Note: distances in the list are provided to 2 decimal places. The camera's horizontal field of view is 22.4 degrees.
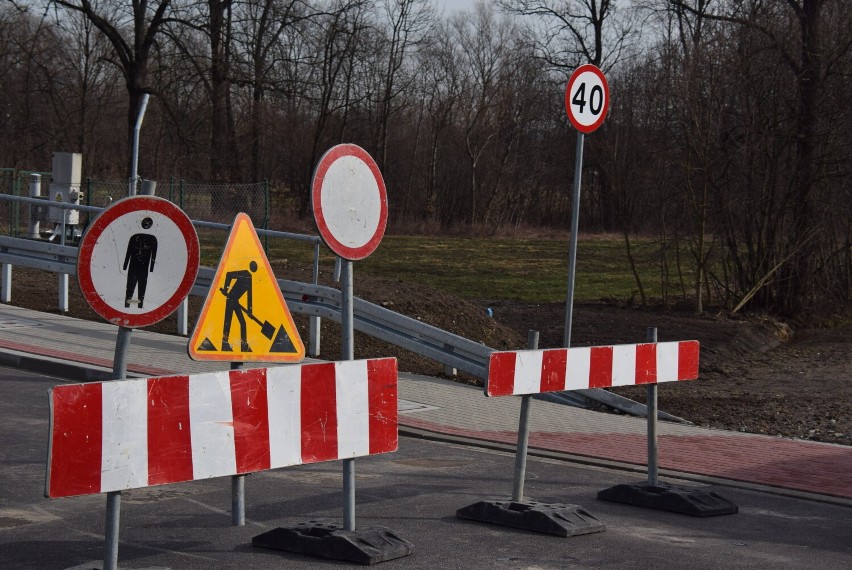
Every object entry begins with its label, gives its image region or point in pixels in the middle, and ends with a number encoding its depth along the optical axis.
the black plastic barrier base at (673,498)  14.19
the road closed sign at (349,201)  11.40
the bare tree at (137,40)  64.93
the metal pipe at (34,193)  45.21
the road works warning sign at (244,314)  11.22
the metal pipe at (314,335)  27.12
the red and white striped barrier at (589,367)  12.87
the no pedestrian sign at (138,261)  9.43
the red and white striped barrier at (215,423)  8.97
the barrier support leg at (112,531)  9.43
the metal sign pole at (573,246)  19.27
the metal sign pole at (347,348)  11.50
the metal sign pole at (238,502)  12.38
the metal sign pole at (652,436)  14.95
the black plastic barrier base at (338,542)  11.10
